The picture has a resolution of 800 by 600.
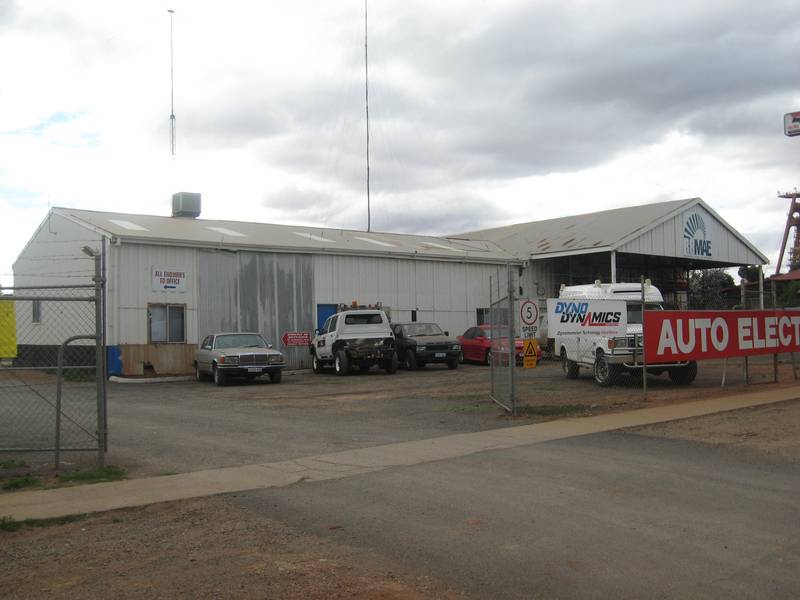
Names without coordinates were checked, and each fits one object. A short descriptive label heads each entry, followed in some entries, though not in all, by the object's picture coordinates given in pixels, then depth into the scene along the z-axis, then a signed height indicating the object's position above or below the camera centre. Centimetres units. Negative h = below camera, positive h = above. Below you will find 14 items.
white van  1772 -64
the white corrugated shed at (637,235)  3216 +384
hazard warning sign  1392 -55
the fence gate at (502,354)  1331 -59
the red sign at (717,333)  1609 -31
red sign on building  2802 -36
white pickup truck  2459 -47
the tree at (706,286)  3607 +201
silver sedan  2188 -82
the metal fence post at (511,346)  1303 -39
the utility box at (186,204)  3291 +530
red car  2889 -73
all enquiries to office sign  2534 +166
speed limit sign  1343 +9
